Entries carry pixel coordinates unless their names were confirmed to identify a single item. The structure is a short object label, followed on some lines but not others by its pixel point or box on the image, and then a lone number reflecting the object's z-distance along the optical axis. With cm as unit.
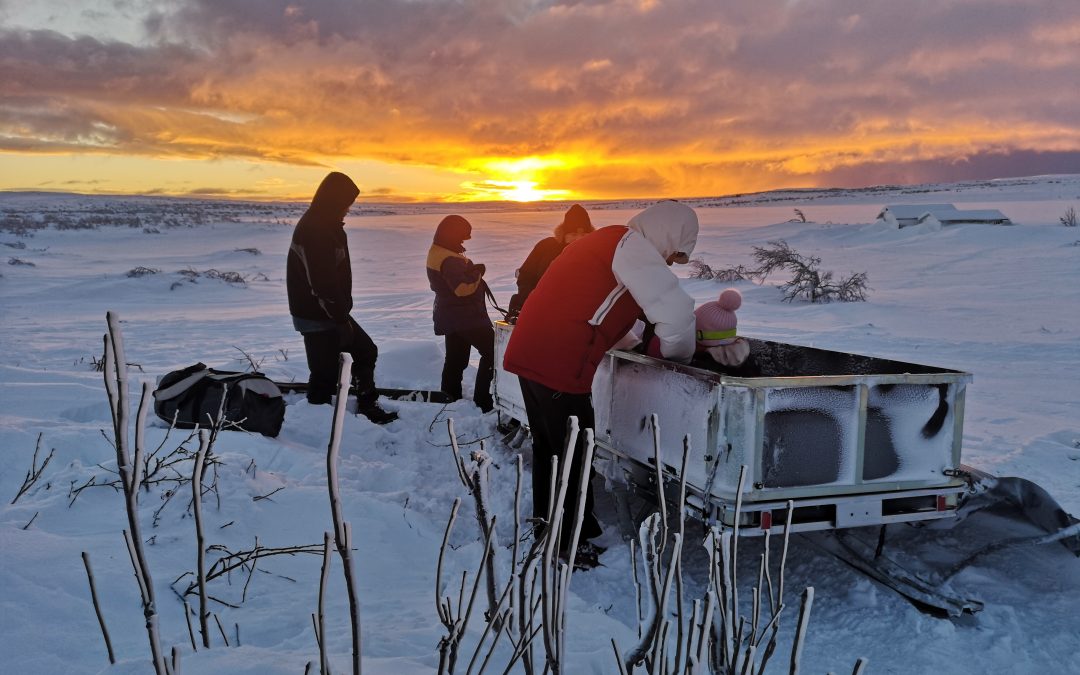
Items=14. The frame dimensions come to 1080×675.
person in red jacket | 363
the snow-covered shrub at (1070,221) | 2422
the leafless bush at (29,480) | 374
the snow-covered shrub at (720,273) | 1766
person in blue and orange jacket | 648
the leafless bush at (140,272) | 1738
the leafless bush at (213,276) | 1728
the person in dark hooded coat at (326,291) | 588
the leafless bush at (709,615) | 144
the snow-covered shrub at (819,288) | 1408
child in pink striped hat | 423
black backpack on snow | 535
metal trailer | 341
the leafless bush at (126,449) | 110
